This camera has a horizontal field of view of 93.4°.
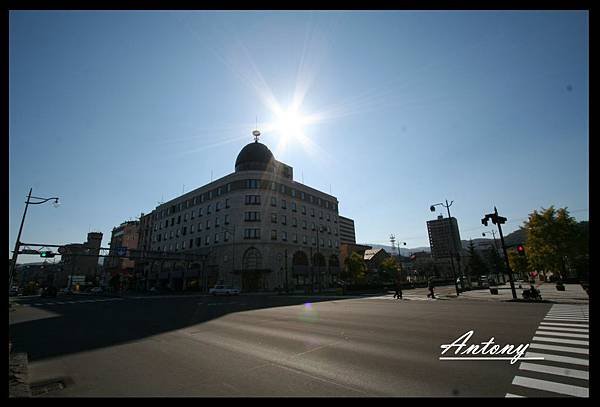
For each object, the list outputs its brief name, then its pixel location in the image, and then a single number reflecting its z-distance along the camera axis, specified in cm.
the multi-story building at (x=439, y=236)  12862
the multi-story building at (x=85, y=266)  10694
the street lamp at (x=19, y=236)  2499
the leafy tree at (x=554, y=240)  3616
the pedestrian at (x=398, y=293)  2640
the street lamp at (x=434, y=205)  3238
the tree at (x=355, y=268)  5509
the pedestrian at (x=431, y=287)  2591
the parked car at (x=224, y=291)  3950
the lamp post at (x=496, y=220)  2041
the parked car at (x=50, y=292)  4328
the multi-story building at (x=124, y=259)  8131
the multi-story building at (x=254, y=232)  4838
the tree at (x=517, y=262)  5091
